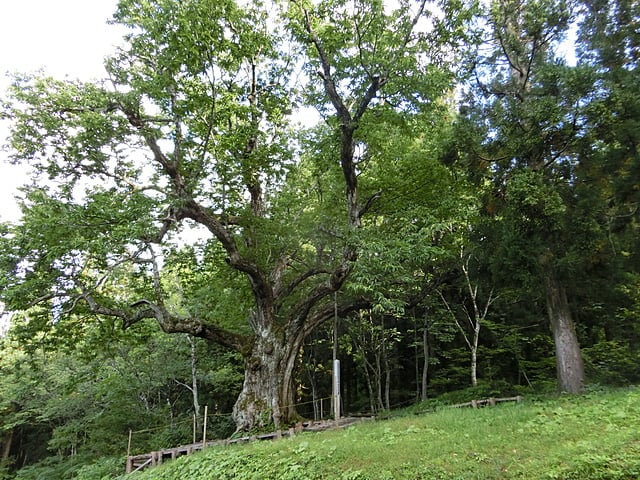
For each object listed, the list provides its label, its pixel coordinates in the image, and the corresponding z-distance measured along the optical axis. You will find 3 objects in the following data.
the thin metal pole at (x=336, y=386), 8.98
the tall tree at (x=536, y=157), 8.37
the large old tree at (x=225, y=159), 9.14
